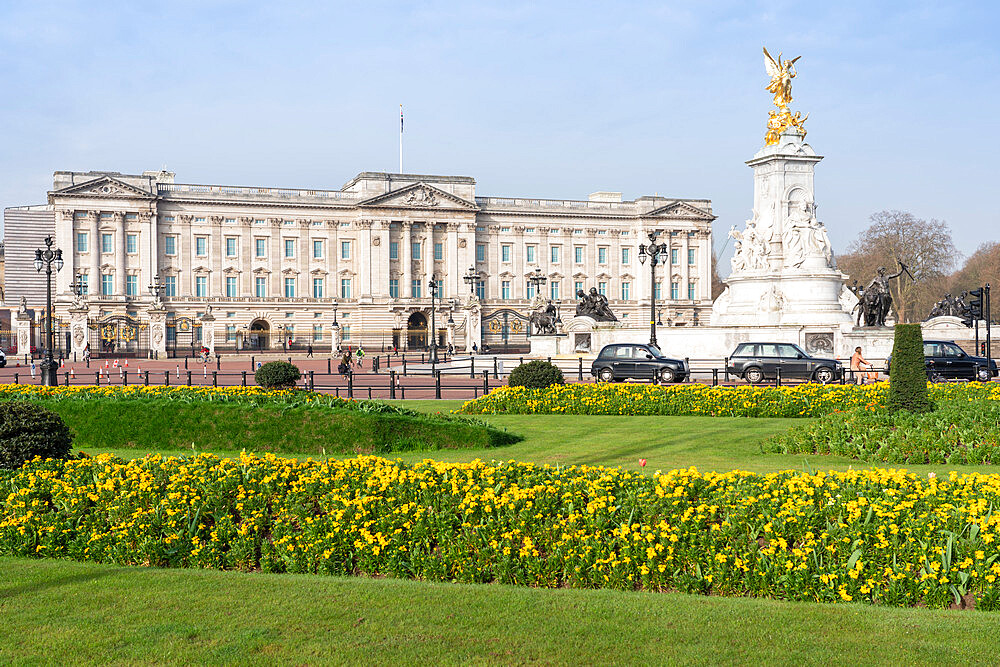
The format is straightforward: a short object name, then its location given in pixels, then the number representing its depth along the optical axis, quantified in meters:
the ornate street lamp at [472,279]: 70.19
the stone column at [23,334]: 71.25
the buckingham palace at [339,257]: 91.62
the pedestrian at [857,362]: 28.01
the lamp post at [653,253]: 41.41
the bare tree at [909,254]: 92.06
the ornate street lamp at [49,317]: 29.83
